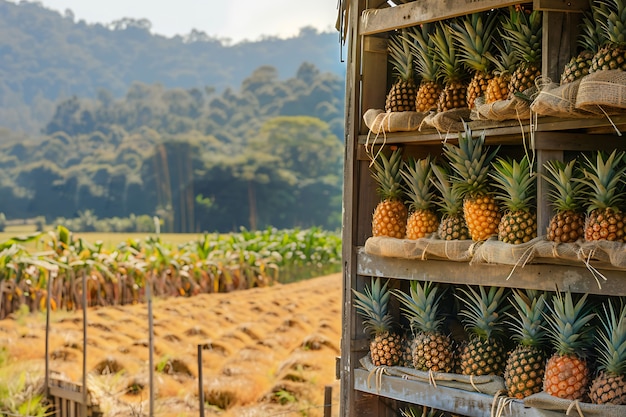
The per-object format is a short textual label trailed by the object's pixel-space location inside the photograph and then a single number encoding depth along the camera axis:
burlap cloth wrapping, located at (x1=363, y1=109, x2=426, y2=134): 4.87
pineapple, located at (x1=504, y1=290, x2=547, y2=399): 4.25
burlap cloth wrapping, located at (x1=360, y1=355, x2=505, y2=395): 4.43
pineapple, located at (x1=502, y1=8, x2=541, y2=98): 4.36
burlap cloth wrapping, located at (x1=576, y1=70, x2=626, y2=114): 3.66
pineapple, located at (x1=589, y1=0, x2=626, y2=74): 3.84
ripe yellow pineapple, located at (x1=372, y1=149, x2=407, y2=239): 5.06
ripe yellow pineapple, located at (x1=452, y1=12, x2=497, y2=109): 4.68
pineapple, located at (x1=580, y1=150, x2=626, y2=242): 3.89
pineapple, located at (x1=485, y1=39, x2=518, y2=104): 4.48
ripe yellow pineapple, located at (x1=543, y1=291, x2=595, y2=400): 4.05
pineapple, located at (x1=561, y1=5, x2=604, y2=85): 4.00
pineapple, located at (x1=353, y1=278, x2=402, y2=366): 4.97
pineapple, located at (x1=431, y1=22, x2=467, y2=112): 4.84
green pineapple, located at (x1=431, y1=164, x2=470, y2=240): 4.70
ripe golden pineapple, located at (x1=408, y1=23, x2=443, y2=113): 4.99
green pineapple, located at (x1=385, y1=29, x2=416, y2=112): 5.09
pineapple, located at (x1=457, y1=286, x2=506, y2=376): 4.54
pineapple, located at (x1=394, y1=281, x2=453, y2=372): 4.73
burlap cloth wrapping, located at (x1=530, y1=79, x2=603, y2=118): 3.88
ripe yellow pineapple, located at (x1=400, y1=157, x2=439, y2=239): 4.89
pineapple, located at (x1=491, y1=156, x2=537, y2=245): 4.28
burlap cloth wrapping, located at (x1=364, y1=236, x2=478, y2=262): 4.50
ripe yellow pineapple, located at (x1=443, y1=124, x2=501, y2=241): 4.53
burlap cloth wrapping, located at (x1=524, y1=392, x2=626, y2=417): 3.84
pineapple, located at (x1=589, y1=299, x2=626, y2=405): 3.91
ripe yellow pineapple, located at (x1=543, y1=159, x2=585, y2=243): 4.07
